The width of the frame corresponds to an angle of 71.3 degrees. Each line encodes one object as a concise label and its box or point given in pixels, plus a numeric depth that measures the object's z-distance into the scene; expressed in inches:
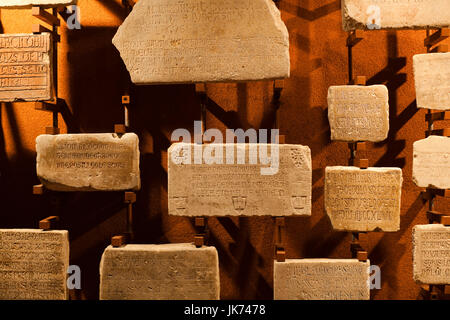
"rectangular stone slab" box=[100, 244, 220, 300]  87.2
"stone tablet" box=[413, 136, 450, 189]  86.4
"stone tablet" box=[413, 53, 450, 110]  86.4
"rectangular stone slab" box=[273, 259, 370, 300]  87.7
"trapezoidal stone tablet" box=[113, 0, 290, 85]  83.3
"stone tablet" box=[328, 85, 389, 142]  86.8
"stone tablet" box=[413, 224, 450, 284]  87.6
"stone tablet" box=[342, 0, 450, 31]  85.1
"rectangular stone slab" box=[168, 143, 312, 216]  85.4
